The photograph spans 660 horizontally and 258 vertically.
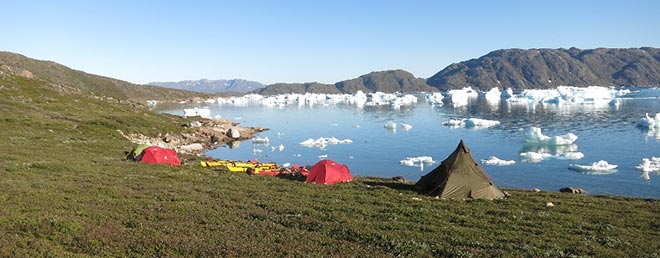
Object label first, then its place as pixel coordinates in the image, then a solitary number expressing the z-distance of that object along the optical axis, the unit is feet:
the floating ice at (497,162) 152.05
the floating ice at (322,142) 214.73
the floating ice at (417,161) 155.82
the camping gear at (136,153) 108.95
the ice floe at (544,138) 187.32
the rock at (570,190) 100.37
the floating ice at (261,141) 230.48
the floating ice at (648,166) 130.38
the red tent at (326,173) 90.38
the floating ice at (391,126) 274.16
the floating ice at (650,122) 231.30
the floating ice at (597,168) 135.23
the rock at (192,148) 186.91
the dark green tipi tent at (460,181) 78.74
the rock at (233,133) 246.72
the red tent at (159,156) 105.91
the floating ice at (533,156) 158.76
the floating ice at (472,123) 268.21
